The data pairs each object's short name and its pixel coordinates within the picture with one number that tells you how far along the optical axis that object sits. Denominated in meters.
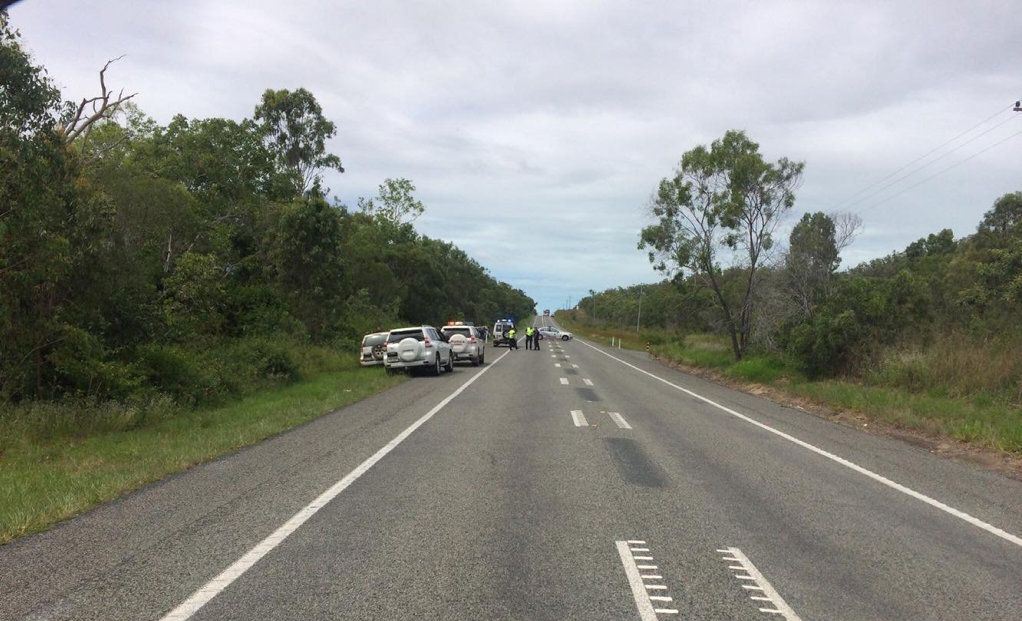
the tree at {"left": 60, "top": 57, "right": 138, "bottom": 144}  16.23
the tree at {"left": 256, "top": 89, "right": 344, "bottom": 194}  41.88
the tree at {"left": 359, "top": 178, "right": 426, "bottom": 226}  60.88
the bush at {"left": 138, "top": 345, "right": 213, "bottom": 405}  16.41
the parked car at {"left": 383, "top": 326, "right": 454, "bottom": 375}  24.78
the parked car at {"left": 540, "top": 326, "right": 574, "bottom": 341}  78.81
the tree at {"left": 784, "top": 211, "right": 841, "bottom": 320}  32.31
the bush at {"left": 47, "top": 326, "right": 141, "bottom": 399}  14.00
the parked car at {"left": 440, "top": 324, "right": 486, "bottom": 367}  31.33
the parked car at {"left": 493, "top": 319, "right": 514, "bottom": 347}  54.88
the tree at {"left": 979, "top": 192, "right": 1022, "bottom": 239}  48.97
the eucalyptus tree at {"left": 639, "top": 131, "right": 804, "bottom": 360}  30.27
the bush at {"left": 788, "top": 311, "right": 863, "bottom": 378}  21.58
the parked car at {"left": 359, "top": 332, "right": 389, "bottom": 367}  28.19
